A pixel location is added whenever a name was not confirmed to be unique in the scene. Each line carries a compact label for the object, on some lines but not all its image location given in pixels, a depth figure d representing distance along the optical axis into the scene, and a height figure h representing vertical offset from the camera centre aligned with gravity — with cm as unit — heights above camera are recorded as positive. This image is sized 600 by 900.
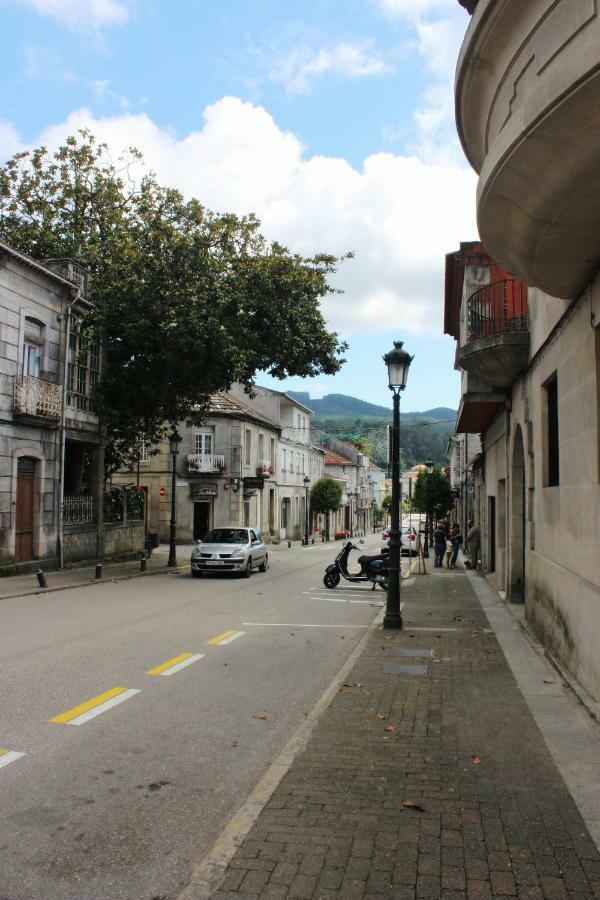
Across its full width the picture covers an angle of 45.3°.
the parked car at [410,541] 3003 -166
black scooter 1845 -158
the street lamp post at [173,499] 2467 +31
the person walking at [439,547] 2738 -142
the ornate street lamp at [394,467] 1166 +70
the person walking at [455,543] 2690 -123
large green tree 2116 +669
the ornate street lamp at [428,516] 3359 -42
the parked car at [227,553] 2161 -137
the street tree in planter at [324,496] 5759 +104
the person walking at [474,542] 2602 -118
